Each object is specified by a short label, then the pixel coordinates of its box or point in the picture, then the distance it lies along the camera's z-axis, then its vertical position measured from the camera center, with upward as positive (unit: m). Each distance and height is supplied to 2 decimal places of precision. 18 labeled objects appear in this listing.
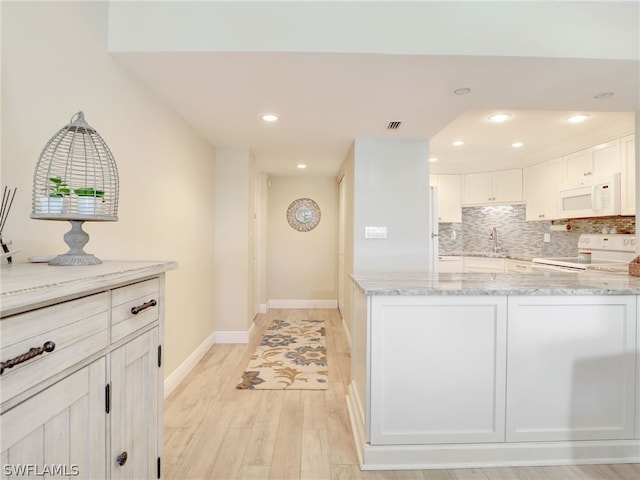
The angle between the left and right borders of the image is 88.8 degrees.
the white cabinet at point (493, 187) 4.86 +0.85
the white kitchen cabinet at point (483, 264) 4.87 -0.35
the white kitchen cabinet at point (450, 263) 5.26 -0.35
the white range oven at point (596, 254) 3.41 -0.13
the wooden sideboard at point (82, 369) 0.65 -0.33
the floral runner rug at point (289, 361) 2.71 -1.18
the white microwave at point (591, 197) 3.32 +0.49
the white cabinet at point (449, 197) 5.32 +0.72
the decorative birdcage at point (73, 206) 1.04 +0.11
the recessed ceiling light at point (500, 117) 3.02 +1.18
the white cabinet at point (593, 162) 3.38 +0.90
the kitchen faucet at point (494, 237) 5.33 +0.07
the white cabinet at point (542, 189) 4.18 +0.72
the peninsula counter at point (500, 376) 1.73 -0.72
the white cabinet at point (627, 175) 3.20 +0.66
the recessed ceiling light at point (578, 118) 3.03 +1.18
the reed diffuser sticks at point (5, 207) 1.09 +0.11
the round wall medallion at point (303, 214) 5.55 +0.45
